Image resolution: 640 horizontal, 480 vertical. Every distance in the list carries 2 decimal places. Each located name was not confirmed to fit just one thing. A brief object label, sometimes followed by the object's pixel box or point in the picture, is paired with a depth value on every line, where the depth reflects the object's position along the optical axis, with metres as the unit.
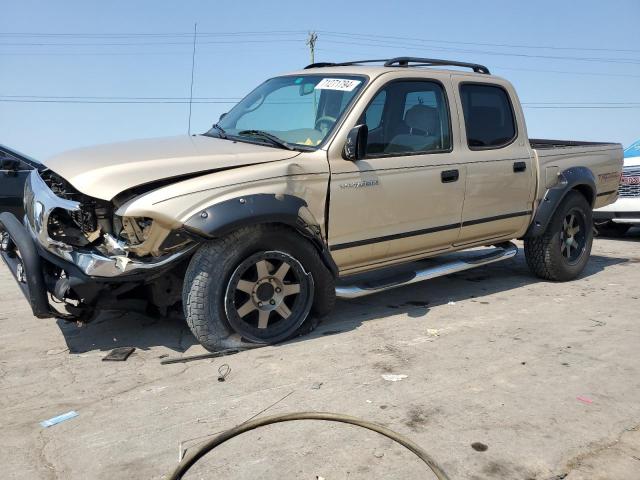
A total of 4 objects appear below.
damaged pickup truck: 3.67
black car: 7.43
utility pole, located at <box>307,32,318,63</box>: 36.34
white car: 8.41
